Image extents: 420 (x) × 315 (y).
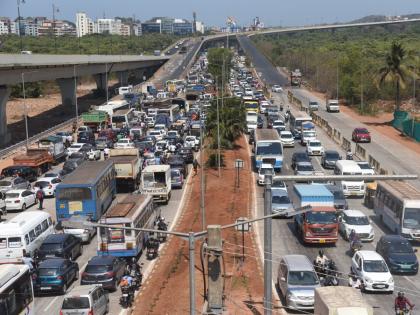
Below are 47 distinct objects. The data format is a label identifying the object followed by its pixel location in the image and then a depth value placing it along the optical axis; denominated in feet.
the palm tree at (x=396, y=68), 247.70
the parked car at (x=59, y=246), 93.56
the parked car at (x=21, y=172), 153.38
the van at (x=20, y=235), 93.30
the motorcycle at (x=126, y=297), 79.87
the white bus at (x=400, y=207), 103.96
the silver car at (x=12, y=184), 138.00
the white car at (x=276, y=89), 389.39
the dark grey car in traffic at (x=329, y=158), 166.41
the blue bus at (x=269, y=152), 160.76
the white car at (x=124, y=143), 187.83
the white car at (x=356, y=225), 107.04
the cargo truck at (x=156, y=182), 133.59
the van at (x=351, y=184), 138.82
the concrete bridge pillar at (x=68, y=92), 320.09
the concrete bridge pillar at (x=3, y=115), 219.00
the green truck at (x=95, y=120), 240.12
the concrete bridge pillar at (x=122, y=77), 470.64
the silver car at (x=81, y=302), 70.79
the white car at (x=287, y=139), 201.67
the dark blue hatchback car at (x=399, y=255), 91.50
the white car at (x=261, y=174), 151.64
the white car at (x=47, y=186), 142.10
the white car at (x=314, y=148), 186.91
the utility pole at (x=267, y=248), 53.62
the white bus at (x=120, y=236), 94.07
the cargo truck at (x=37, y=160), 159.12
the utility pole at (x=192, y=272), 45.67
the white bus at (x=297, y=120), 218.59
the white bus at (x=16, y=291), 63.62
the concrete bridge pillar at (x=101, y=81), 403.32
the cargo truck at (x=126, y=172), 144.56
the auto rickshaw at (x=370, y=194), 129.90
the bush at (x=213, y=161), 174.68
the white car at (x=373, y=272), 83.87
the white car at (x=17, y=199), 130.62
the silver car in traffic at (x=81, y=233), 107.86
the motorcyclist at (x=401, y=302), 72.84
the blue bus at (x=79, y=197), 112.37
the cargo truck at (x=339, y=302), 60.85
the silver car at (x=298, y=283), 76.89
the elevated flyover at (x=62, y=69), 224.12
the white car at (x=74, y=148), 189.72
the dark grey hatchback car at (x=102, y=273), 84.17
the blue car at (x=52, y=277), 84.02
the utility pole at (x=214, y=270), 51.47
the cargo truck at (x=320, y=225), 103.24
